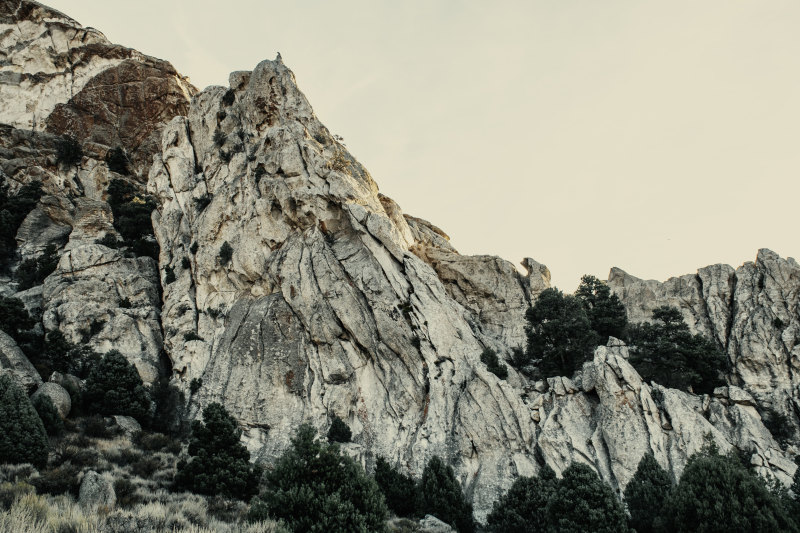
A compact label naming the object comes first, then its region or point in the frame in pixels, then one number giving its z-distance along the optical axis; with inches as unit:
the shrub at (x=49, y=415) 1001.5
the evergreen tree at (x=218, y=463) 867.4
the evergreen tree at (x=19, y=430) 767.1
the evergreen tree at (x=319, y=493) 609.0
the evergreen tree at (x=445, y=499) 960.2
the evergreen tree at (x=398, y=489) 1010.2
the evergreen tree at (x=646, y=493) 881.5
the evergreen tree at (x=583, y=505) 743.1
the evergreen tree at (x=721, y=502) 666.8
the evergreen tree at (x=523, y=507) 880.9
